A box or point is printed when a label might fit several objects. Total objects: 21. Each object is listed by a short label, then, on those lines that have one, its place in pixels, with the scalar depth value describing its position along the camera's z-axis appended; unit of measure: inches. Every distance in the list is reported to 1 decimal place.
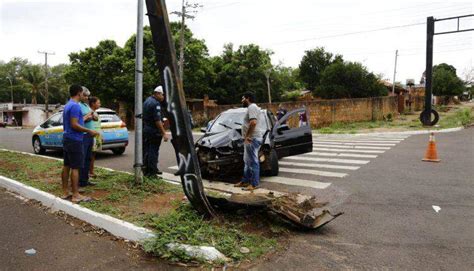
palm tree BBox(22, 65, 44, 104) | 2041.1
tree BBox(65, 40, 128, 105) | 1180.5
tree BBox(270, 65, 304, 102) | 1569.9
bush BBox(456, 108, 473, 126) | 861.8
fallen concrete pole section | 181.6
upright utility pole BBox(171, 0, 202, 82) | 1034.9
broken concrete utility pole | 185.0
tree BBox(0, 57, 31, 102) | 2731.3
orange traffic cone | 392.5
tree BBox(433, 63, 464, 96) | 2180.1
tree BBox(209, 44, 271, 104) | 1387.8
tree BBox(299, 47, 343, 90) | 1914.4
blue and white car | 447.5
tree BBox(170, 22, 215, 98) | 1200.7
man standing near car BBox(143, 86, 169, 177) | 272.4
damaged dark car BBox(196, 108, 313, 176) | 297.9
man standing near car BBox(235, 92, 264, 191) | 264.1
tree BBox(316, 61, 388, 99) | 1409.9
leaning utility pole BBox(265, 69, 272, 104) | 1375.7
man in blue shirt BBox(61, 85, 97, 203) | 217.3
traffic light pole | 820.0
